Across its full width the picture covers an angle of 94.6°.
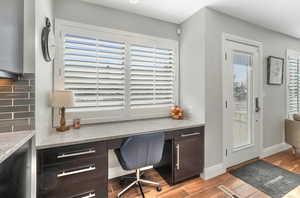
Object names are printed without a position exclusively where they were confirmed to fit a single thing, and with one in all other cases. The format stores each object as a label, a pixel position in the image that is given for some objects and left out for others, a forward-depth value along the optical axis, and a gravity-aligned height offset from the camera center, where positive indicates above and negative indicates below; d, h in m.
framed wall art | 2.67 +0.57
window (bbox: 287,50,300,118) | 3.02 +0.37
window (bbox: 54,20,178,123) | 1.83 +0.40
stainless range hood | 0.87 +0.42
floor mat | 1.78 -1.14
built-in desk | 1.23 -0.58
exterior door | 2.22 -0.05
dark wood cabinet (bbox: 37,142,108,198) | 1.22 -0.68
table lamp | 1.50 +0.00
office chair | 1.45 -0.57
